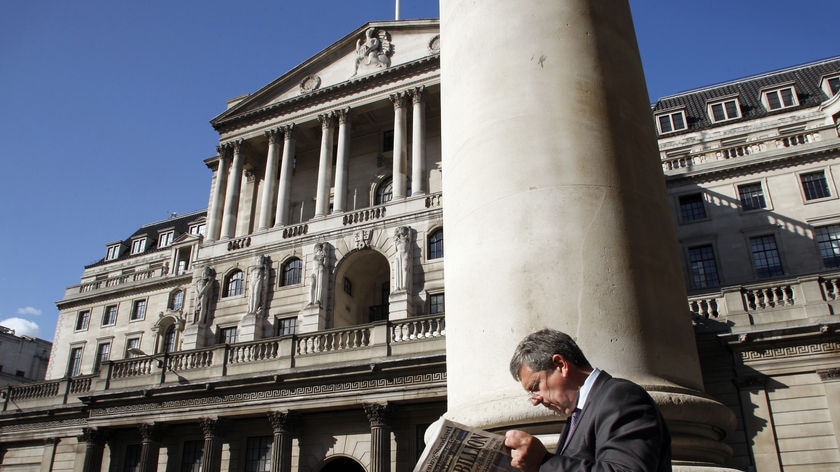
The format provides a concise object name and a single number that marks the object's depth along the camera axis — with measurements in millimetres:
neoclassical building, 23234
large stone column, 4387
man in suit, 2867
